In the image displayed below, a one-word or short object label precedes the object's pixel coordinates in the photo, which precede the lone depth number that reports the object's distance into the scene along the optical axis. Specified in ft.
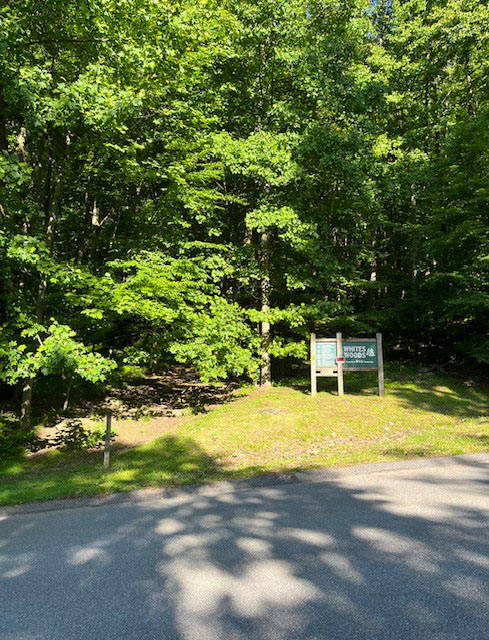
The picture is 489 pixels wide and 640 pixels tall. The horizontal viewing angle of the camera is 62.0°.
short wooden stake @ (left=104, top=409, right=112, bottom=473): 21.81
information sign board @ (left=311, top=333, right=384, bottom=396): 39.45
